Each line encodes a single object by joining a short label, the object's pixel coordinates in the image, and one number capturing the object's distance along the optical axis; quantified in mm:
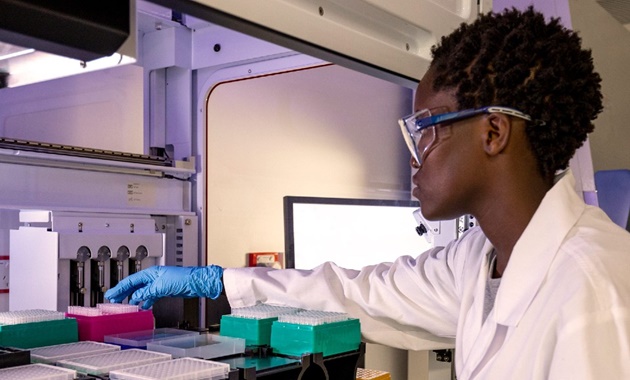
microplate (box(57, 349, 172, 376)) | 1246
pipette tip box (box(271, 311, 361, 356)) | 1467
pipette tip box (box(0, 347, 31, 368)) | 1243
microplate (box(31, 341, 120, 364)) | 1334
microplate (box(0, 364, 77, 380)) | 1133
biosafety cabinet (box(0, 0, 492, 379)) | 1289
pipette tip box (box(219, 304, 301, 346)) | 1543
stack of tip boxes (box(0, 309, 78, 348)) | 1427
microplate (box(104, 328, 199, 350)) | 1547
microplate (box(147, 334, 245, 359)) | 1439
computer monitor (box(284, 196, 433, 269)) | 2822
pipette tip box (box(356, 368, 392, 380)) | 1733
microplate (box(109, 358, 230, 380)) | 1181
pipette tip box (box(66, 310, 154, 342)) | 1615
